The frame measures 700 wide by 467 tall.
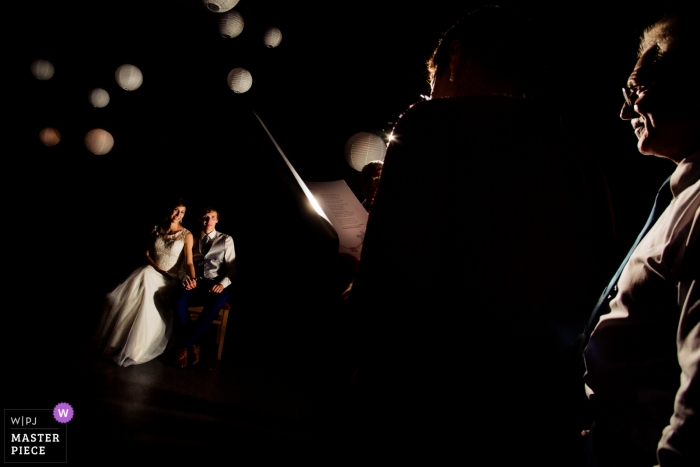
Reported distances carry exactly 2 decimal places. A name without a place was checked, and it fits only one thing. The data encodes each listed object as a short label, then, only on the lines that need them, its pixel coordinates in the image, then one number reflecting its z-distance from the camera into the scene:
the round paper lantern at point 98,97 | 4.19
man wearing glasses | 0.50
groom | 3.06
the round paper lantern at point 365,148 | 3.37
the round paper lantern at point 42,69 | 4.00
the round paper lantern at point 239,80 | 3.87
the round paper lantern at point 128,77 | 3.80
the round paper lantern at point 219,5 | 2.87
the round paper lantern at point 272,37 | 3.74
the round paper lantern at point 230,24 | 3.40
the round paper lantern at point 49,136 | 4.35
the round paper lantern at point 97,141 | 4.17
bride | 2.78
